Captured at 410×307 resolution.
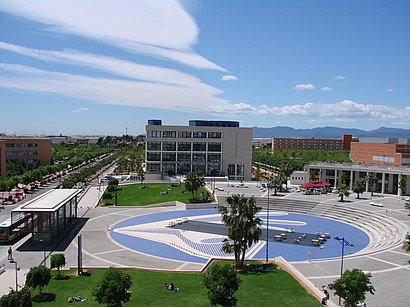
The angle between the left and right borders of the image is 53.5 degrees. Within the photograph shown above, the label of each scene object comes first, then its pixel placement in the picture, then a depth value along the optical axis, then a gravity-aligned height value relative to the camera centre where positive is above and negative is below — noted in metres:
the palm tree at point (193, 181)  72.64 -8.18
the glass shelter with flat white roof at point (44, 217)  45.09 -9.91
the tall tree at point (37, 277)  28.55 -10.29
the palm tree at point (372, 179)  76.93 -7.39
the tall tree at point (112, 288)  24.80 -9.52
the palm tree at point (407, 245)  35.89 -9.26
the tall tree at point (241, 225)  36.88 -8.01
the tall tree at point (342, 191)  70.25 -8.92
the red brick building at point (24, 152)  108.59 -5.98
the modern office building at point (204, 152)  109.38 -4.32
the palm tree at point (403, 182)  74.19 -7.46
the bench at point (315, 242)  47.86 -12.17
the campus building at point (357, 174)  77.78 -7.14
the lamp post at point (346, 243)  46.69 -12.07
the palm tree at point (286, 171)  80.69 -6.71
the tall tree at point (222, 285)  24.84 -9.21
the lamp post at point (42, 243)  42.94 -12.44
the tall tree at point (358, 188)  72.00 -8.51
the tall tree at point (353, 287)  23.75 -8.69
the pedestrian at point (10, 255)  38.54 -12.09
